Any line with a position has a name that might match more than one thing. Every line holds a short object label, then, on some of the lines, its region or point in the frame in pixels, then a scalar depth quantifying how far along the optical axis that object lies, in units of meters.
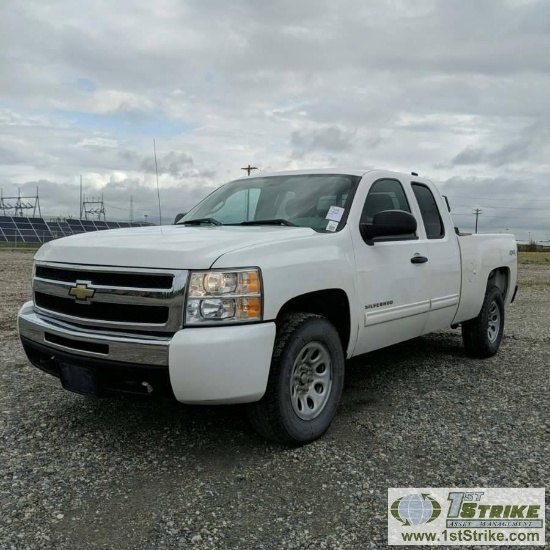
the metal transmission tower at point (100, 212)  81.89
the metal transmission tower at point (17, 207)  97.71
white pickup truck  3.30
